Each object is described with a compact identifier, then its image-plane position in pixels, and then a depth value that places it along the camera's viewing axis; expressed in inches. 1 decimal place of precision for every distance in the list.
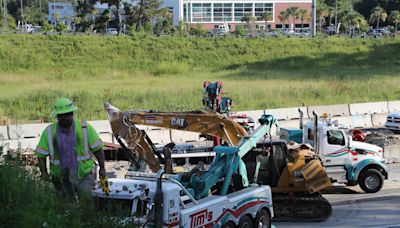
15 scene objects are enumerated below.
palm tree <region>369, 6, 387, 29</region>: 4726.9
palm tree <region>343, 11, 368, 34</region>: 4690.0
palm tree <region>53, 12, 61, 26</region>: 4871.6
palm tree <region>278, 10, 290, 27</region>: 5265.8
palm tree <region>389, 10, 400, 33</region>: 4473.4
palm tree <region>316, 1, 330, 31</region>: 5024.6
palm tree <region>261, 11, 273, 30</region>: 5265.8
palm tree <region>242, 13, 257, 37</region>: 5078.7
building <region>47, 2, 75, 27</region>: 5297.7
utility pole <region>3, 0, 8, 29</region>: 3706.9
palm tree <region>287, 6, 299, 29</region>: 5206.7
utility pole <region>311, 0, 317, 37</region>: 3248.5
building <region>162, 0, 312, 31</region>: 5157.5
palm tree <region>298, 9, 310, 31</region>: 5187.0
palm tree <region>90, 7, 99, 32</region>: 3815.0
